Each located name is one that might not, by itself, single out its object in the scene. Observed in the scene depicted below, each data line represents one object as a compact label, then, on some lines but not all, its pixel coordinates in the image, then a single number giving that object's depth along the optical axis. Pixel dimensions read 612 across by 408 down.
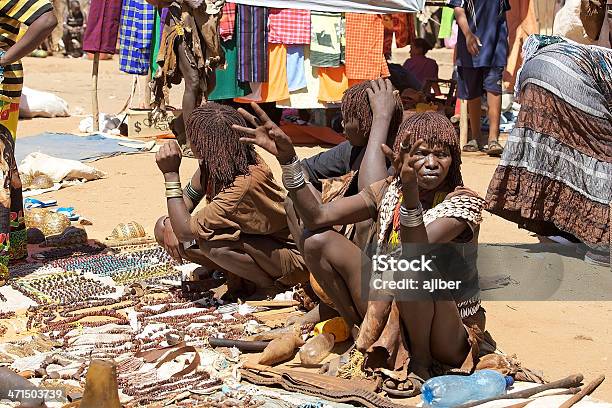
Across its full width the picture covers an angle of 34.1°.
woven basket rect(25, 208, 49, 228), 6.97
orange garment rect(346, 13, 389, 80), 10.30
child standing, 9.93
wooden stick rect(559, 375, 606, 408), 3.78
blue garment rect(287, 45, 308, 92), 10.38
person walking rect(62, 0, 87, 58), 22.98
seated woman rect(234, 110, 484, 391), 3.94
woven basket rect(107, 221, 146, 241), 6.77
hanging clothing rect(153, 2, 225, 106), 9.33
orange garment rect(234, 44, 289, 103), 10.34
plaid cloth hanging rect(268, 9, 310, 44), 10.21
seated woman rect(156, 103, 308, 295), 5.09
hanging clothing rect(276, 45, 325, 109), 10.53
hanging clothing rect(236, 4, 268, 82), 10.03
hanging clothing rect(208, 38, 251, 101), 10.19
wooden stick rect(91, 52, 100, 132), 11.30
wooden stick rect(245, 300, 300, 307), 5.27
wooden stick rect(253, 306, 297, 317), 5.16
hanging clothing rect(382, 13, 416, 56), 11.66
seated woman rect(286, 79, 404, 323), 4.65
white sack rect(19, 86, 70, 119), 12.77
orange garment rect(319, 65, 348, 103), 10.49
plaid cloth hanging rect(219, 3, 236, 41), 9.95
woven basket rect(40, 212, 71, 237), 6.90
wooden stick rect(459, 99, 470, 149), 10.36
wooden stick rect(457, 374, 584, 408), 3.85
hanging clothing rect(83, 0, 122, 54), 11.34
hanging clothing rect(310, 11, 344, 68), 10.26
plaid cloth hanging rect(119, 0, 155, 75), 10.94
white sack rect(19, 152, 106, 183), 8.61
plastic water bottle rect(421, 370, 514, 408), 3.89
